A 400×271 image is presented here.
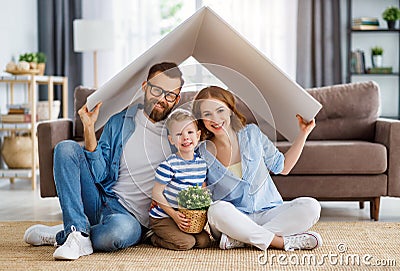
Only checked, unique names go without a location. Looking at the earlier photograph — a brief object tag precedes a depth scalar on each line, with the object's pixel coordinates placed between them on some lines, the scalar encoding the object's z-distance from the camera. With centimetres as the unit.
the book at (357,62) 637
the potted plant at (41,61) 568
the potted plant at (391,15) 622
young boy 255
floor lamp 579
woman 255
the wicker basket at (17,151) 548
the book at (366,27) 626
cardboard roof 258
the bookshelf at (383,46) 650
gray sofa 363
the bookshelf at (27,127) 523
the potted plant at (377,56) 633
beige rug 246
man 260
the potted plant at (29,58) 554
